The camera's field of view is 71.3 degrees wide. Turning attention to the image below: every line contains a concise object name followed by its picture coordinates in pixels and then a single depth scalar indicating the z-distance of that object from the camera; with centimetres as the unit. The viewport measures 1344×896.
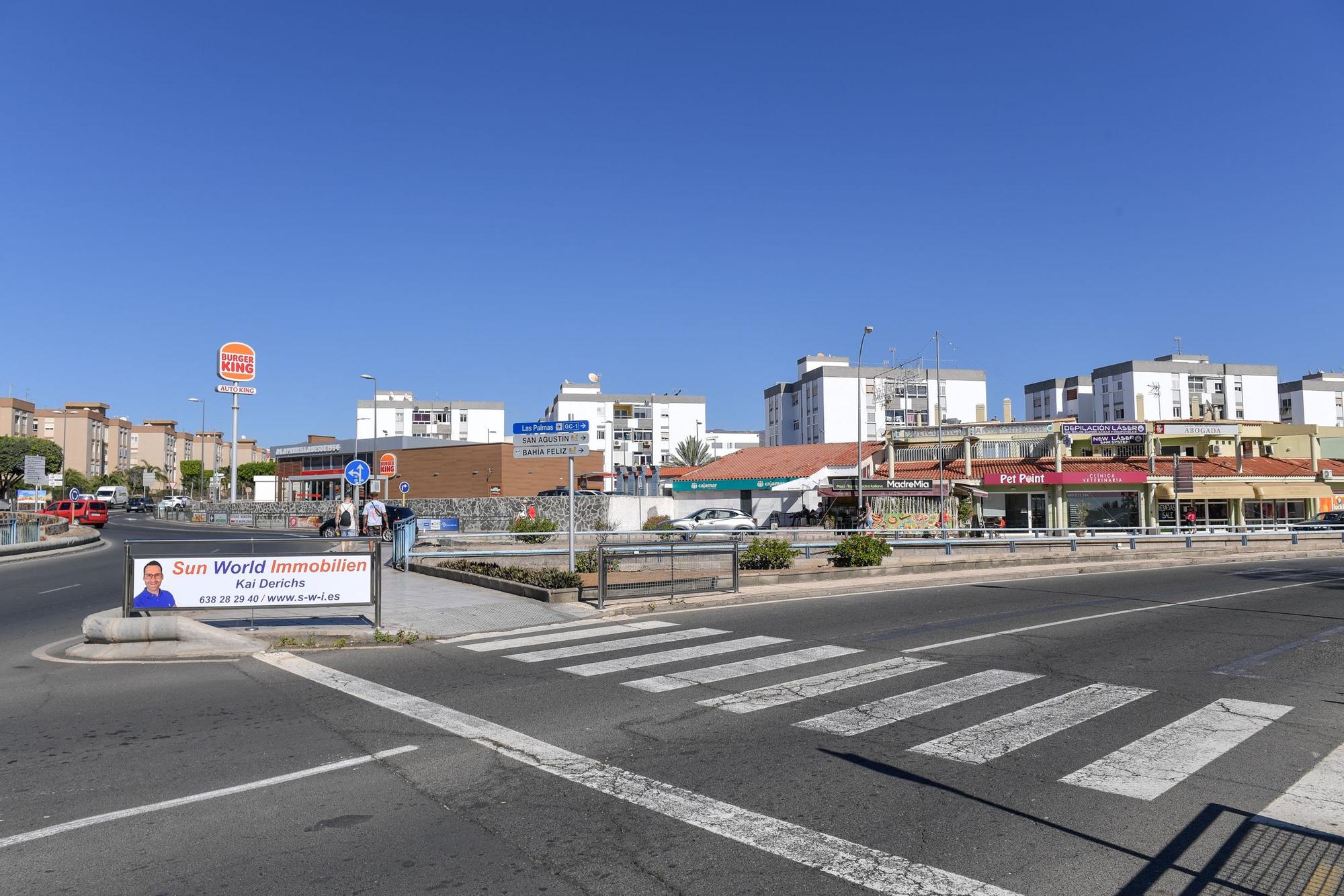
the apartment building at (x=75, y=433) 14138
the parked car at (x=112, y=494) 10600
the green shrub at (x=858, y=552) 2191
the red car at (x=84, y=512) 5934
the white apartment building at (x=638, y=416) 11219
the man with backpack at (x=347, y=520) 2384
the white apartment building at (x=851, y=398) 9494
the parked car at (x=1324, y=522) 4266
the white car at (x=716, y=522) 4050
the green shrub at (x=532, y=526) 3394
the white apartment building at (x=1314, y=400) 11188
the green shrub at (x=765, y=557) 2164
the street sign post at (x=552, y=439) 1981
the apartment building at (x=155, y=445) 16775
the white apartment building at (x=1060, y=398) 11038
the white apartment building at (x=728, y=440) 12544
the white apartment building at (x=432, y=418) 11706
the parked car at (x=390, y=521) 3234
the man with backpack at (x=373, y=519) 2484
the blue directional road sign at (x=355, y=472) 2731
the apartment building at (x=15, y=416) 13038
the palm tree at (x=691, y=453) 9500
